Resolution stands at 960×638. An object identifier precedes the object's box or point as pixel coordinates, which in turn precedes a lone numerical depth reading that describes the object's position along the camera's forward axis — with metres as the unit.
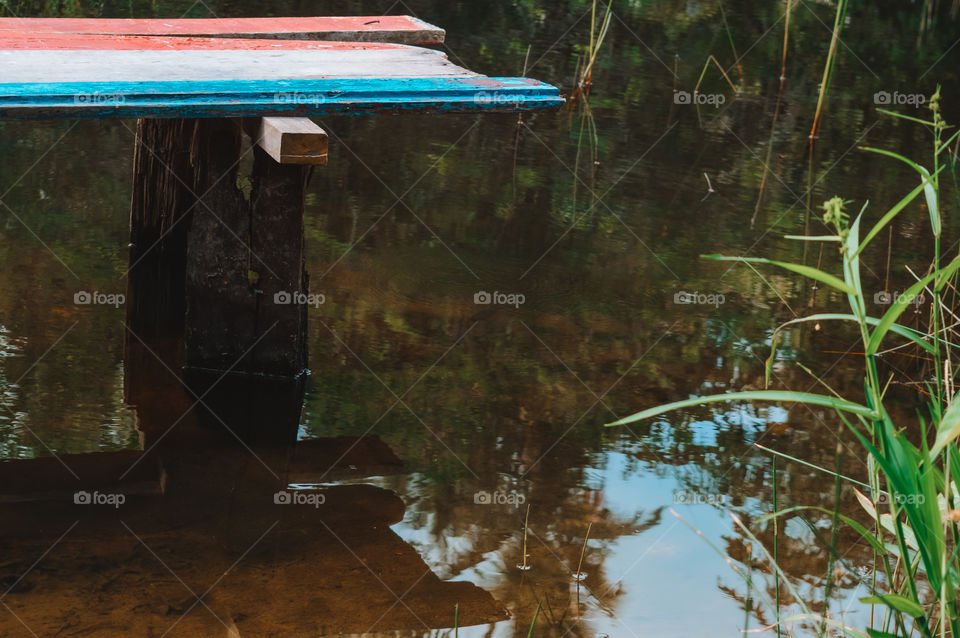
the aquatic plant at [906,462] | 1.49
